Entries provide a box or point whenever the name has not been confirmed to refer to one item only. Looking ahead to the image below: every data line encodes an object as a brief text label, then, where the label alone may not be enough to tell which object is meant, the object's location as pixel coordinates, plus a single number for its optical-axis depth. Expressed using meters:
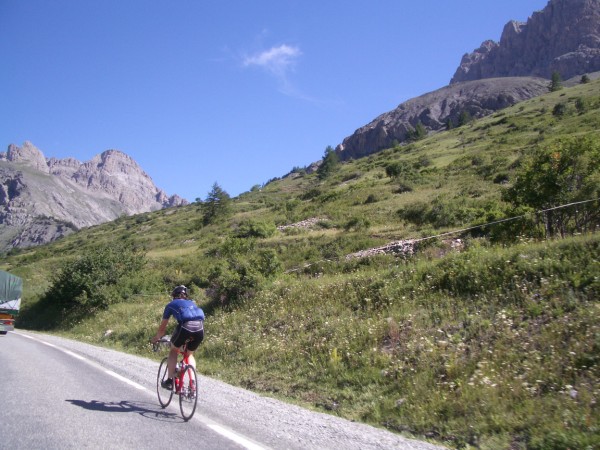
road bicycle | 6.20
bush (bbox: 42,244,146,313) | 23.27
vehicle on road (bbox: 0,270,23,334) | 17.77
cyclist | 6.67
